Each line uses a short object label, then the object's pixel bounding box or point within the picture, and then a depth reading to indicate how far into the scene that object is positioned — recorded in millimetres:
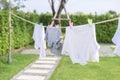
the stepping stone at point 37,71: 5358
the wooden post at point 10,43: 6284
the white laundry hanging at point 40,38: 4275
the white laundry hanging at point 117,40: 3442
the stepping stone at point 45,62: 6564
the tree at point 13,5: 10217
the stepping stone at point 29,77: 4861
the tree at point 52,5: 11127
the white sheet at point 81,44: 3576
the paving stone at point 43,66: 5922
